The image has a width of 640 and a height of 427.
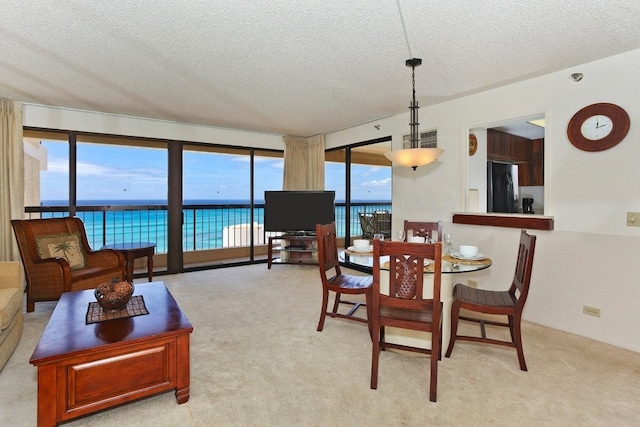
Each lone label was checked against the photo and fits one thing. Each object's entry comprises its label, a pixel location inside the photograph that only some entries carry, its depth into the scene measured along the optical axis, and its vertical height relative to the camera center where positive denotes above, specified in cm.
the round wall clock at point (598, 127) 270 +76
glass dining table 243 -61
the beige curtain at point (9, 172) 395 +52
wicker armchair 333 -50
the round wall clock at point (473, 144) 424 +92
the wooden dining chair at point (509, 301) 227 -65
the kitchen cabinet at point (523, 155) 511 +97
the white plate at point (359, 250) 281 -32
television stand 556 -62
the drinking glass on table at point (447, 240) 276 -23
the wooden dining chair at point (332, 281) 280 -62
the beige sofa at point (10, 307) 224 -69
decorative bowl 213 -54
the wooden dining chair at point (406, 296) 195 -53
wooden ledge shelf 315 -7
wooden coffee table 160 -80
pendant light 276 +52
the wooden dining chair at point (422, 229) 330 -16
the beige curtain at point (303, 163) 617 +99
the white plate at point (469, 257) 255 -35
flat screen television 561 +7
